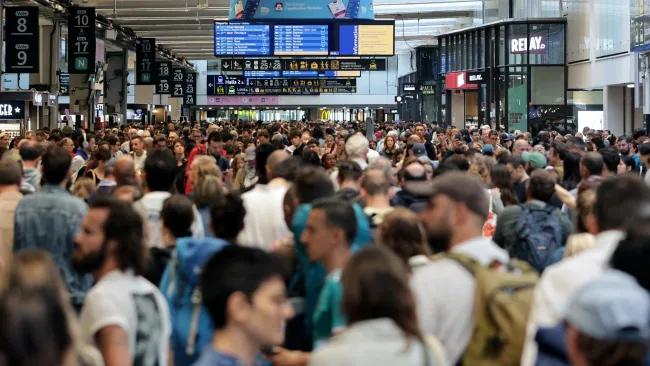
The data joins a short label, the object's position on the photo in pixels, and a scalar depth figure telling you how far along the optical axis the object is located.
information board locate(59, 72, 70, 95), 45.73
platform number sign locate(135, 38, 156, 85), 38.41
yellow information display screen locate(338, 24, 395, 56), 24.06
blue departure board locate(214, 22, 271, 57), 24.30
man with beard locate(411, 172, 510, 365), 4.12
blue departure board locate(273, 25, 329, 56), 23.98
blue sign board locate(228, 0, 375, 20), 23.45
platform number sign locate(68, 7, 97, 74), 27.05
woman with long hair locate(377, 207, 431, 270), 5.34
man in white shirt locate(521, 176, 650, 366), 3.81
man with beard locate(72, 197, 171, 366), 3.94
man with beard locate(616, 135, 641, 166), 16.33
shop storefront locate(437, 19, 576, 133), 32.97
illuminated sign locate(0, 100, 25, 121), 24.42
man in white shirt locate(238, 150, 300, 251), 7.03
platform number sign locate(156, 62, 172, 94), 48.03
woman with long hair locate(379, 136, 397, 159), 16.39
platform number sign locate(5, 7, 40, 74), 24.20
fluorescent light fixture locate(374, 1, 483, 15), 35.25
